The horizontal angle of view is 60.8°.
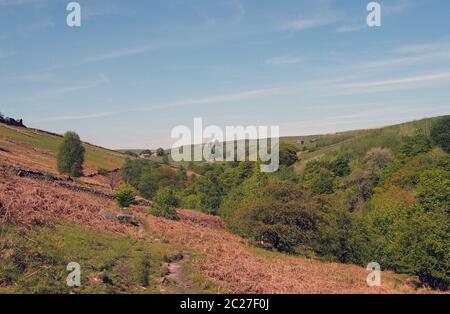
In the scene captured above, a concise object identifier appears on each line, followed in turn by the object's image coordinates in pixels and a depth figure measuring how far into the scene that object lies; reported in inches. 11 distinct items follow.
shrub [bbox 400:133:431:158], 4375.0
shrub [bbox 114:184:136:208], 2105.1
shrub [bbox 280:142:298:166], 6637.8
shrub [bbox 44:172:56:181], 2399.9
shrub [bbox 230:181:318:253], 1863.9
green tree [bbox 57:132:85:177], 2938.0
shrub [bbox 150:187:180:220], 2075.7
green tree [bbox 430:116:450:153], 4751.5
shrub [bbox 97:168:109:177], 4349.9
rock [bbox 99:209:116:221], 1503.4
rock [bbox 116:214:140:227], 1542.8
